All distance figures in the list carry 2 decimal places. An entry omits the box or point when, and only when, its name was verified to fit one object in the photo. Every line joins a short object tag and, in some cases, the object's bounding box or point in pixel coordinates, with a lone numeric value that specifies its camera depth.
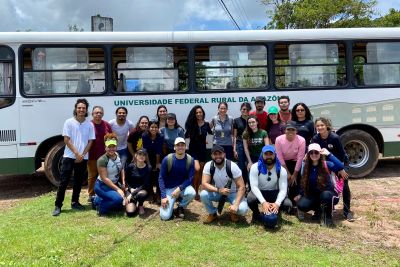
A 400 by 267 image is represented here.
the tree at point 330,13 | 25.17
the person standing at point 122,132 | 7.20
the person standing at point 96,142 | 6.73
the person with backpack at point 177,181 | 6.09
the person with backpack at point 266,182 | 5.66
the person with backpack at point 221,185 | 5.83
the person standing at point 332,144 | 6.06
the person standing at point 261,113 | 7.20
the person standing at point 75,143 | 6.30
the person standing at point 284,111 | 7.11
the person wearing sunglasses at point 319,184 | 5.72
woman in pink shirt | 6.33
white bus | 7.84
